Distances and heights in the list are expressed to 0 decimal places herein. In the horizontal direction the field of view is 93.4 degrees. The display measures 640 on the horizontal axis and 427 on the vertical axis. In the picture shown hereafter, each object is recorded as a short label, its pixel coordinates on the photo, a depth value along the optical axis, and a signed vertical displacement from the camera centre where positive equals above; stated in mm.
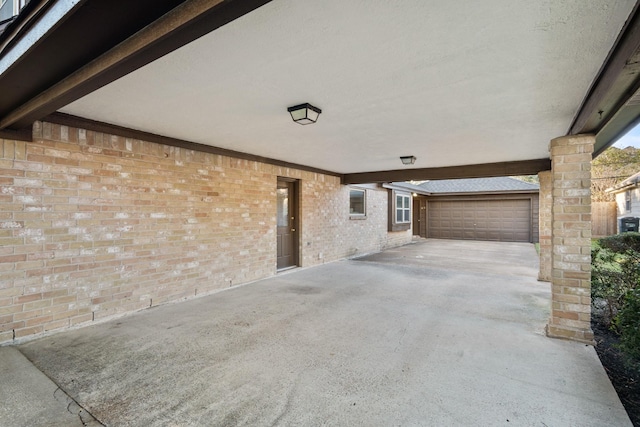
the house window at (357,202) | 9962 +422
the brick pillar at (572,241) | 3369 -294
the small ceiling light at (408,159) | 5999 +1119
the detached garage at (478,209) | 13930 +290
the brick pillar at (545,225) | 6105 -200
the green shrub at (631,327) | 2473 -997
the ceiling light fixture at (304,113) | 3229 +1116
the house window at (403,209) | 12789 +264
